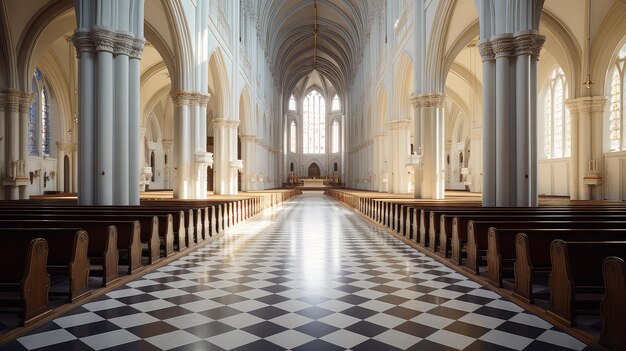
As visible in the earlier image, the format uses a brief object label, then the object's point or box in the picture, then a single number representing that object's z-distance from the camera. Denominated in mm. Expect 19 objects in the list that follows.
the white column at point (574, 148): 19141
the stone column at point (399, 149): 24984
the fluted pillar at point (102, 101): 10898
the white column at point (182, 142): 17156
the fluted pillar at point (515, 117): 11023
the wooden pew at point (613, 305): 3506
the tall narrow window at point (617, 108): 18000
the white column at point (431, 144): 17797
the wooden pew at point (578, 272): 4332
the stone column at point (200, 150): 17453
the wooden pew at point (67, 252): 5107
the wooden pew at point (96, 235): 6090
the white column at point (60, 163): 25828
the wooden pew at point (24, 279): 4289
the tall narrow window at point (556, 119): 22406
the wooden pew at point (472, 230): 6703
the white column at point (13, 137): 17938
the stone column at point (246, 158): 32438
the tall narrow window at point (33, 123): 23750
